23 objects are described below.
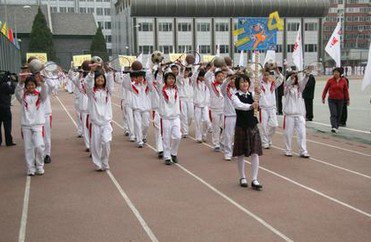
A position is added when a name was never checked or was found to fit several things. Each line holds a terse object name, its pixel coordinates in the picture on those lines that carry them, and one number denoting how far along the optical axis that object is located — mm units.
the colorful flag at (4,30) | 27562
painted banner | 12115
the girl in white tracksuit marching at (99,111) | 8602
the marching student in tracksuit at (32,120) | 8375
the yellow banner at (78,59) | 30731
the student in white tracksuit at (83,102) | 10969
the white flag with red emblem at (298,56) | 10164
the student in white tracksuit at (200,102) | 11836
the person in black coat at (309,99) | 16484
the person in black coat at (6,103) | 11961
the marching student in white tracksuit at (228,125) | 9602
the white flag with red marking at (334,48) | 11203
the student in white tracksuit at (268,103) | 10883
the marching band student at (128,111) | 12102
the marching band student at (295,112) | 9922
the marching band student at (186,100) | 12250
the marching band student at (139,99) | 11281
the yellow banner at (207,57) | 25762
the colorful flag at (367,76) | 9484
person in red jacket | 13560
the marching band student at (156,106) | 9953
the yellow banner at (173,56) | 27239
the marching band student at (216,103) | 10828
